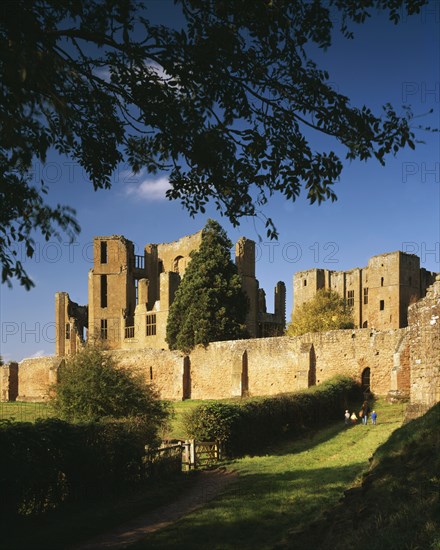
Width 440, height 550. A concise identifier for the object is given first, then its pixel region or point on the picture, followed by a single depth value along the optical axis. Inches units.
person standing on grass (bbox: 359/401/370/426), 1067.9
